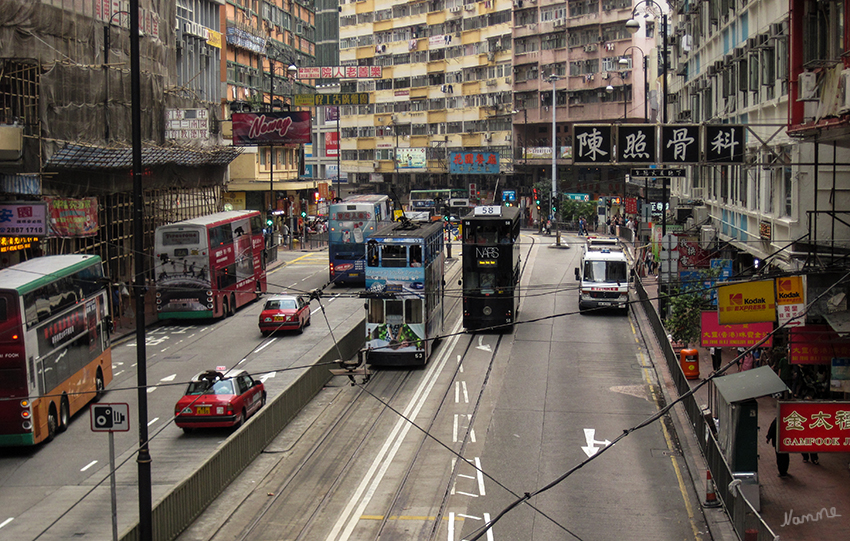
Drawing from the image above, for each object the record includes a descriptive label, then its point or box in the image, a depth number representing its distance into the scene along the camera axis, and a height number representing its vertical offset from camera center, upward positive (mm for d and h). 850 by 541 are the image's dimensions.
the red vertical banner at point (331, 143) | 94625 +6586
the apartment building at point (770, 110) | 17844 +2089
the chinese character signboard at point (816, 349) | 18453 -2989
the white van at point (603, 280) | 38031 -3193
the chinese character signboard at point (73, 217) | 32812 -239
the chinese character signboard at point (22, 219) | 30047 -263
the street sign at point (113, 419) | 15094 -3422
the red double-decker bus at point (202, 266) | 35250 -2254
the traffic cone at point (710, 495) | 16984 -5400
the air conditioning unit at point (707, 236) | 34250 -1280
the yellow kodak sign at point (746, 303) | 18297 -2041
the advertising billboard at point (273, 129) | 54031 +4624
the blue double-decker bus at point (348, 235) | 44281 -1373
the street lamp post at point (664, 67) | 37719 +5808
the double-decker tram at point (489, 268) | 32812 -2265
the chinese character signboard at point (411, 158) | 91812 +4740
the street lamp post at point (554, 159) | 70312 +3489
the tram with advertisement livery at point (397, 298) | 28031 -2788
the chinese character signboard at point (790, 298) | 18062 -1925
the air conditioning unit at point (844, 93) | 15469 +1825
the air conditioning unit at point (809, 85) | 17312 +2166
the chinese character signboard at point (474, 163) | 85000 +3913
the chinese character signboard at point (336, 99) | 62344 +7339
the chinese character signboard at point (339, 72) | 70375 +10379
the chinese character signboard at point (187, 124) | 42781 +3965
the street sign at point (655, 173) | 31966 +1029
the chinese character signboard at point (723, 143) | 20141 +1280
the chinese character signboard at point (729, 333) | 20516 -2957
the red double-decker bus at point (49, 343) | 19812 -3133
